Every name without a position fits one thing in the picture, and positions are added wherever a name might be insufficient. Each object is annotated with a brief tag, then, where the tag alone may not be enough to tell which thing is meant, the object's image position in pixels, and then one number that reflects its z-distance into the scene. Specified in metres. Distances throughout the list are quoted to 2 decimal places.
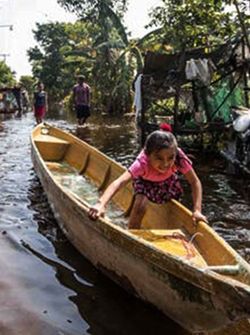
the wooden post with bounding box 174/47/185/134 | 11.37
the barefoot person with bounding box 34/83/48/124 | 17.48
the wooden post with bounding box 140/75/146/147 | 12.37
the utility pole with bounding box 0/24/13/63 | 34.00
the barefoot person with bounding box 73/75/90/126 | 16.83
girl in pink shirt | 4.48
